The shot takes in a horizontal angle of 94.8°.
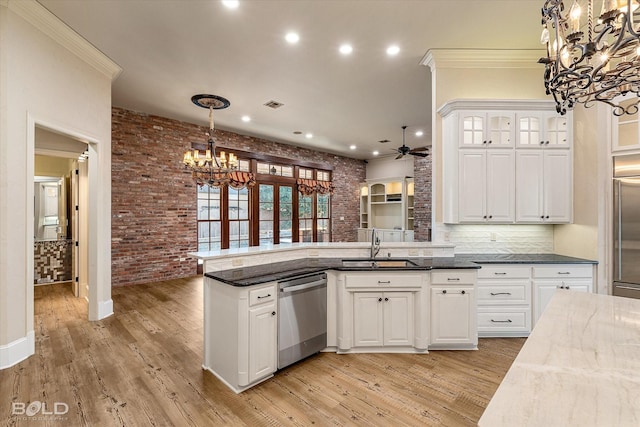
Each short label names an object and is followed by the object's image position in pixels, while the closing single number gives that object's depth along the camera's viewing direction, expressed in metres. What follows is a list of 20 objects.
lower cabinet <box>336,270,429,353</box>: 2.90
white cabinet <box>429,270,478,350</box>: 2.95
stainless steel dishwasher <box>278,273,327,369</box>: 2.59
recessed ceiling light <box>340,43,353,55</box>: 3.44
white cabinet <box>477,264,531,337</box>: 3.22
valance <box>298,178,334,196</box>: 8.35
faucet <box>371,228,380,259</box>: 3.42
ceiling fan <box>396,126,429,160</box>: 6.13
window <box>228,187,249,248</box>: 6.86
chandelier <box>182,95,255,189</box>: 4.77
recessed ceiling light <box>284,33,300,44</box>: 3.22
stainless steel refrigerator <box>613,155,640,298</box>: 3.01
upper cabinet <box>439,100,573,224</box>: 3.45
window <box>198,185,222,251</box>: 6.43
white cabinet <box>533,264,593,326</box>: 3.22
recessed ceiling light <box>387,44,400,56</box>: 3.46
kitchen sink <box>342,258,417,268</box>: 3.24
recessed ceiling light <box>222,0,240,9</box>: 2.69
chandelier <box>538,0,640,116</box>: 1.47
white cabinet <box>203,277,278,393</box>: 2.31
